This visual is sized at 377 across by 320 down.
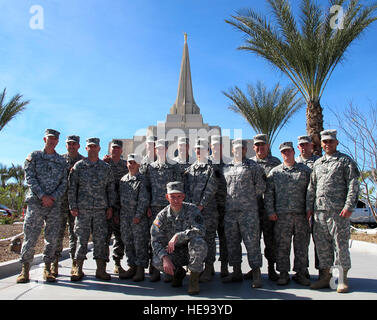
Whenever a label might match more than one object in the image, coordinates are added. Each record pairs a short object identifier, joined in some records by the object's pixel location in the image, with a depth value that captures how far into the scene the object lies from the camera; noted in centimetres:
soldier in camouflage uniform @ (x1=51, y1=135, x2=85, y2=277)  455
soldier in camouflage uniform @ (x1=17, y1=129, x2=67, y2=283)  416
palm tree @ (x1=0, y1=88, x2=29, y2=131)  1351
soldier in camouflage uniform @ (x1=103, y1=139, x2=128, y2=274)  482
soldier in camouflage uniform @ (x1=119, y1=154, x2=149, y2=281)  437
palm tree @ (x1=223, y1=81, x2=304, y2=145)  1550
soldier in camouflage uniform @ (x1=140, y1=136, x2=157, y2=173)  492
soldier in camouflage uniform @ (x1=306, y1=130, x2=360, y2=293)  381
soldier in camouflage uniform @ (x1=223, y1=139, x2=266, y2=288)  409
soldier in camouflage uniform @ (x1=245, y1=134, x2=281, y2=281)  443
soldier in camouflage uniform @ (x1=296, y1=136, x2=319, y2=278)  470
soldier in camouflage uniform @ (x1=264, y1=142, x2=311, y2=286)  415
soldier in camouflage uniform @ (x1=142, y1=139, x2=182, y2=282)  446
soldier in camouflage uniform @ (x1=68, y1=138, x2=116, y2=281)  432
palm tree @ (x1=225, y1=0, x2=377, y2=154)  920
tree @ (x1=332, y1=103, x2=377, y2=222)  1029
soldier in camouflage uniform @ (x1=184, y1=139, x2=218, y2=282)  435
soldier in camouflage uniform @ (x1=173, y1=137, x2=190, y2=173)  471
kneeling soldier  378
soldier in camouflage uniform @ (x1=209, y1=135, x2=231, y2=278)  464
